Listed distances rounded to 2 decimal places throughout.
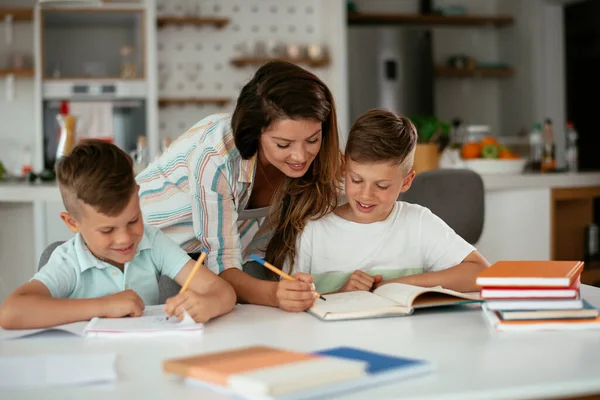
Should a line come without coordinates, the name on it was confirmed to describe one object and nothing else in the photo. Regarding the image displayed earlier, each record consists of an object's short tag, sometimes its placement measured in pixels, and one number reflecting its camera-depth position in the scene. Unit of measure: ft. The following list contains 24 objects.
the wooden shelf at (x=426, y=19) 21.63
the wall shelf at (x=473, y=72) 22.20
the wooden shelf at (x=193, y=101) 19.31
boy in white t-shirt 6.00
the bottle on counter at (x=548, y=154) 14.26
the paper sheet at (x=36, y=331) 4.10
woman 5.65
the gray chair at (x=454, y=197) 9.96
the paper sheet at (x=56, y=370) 3.17
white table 3.02
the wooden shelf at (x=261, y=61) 19.52
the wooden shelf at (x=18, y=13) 18.26
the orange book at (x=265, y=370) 2.82
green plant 12.67
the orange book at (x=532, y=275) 4.16
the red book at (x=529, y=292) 4.16
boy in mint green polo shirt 4.38
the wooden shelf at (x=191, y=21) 19.05
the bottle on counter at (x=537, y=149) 14.49
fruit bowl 13.32
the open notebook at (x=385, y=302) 4.46
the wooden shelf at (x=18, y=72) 18.43
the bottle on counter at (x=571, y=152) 14.87
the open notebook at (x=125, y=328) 4.09
